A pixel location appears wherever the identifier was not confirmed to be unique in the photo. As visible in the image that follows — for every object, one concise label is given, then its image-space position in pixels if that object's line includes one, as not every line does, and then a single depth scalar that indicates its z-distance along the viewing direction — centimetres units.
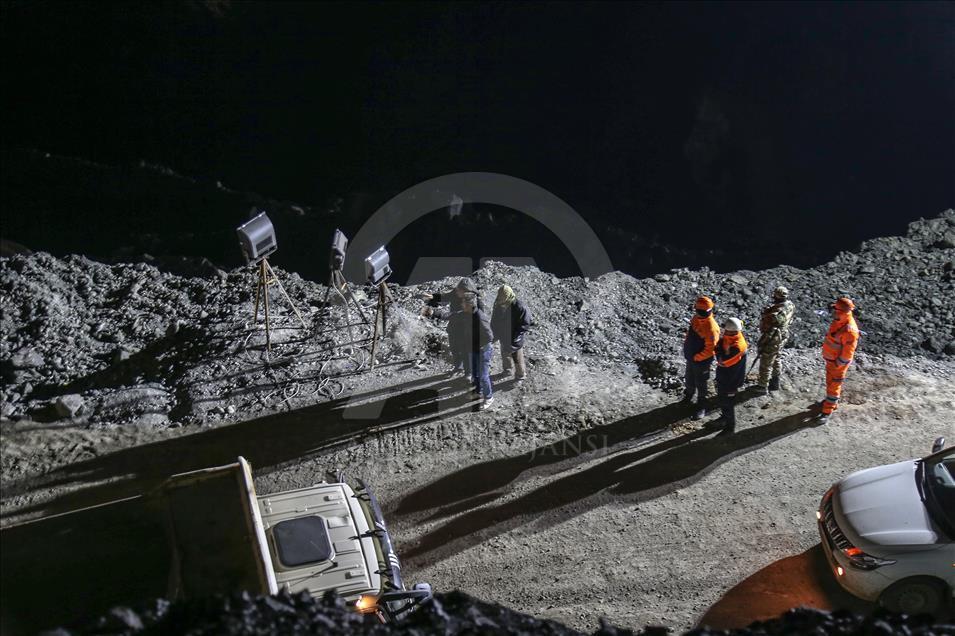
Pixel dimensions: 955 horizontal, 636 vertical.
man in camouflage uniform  1125
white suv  799
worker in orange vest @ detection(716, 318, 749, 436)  1030
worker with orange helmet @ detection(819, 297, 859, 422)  1059
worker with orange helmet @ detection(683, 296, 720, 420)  1049
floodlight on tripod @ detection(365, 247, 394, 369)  1134
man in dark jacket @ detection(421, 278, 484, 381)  1127
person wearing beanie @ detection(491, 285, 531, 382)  1142
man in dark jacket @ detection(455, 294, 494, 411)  1109
